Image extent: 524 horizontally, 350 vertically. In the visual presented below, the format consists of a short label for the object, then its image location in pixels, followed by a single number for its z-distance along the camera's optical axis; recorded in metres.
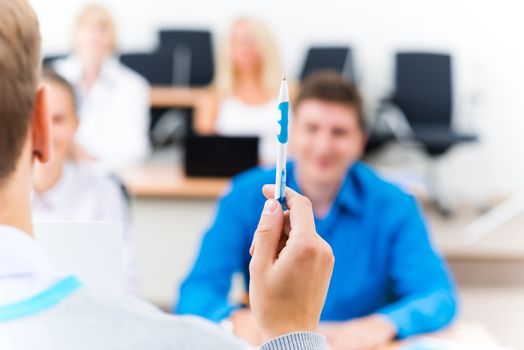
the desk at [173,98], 4.52
